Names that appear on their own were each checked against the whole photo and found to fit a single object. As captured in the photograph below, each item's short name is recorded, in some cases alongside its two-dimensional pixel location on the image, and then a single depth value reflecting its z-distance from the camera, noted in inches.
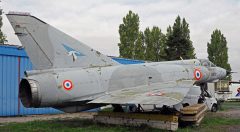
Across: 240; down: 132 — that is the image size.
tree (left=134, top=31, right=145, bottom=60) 1887.3
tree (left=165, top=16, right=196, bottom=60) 1630.2
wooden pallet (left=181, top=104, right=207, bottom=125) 529.3
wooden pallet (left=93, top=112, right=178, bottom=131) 481.1
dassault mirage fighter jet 497.4
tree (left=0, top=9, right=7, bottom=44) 1795.4
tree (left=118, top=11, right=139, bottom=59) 1882.4
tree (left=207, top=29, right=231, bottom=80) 2333.9
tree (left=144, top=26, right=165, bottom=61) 2011.6
